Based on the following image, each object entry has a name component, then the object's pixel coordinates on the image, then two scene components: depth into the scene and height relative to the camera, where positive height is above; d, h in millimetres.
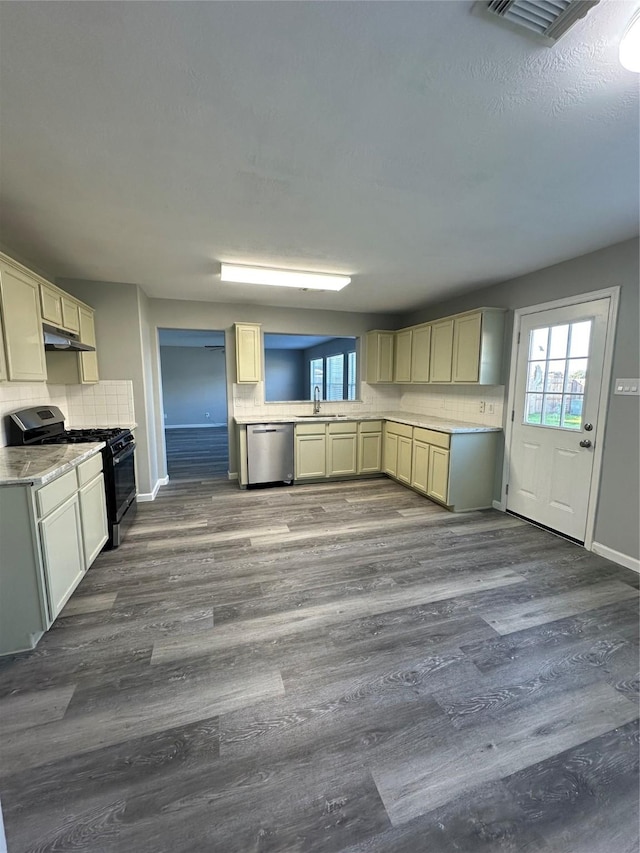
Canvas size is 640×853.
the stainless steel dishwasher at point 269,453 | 4594 -940
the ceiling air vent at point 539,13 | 989 +1084
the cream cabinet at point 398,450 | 4582 -928
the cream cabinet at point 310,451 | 4777 -947
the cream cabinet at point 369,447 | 5051 -930
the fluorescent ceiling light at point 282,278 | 3186 +1018
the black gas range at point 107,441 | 2717 -490
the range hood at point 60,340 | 2766 +358
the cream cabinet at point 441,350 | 4180 +415
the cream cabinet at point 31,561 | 1780 -965
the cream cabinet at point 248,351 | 4660 +429
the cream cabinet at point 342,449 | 4918 -937
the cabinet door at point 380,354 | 5340 +455
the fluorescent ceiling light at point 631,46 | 1034 +1029
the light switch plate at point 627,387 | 2589 -20
